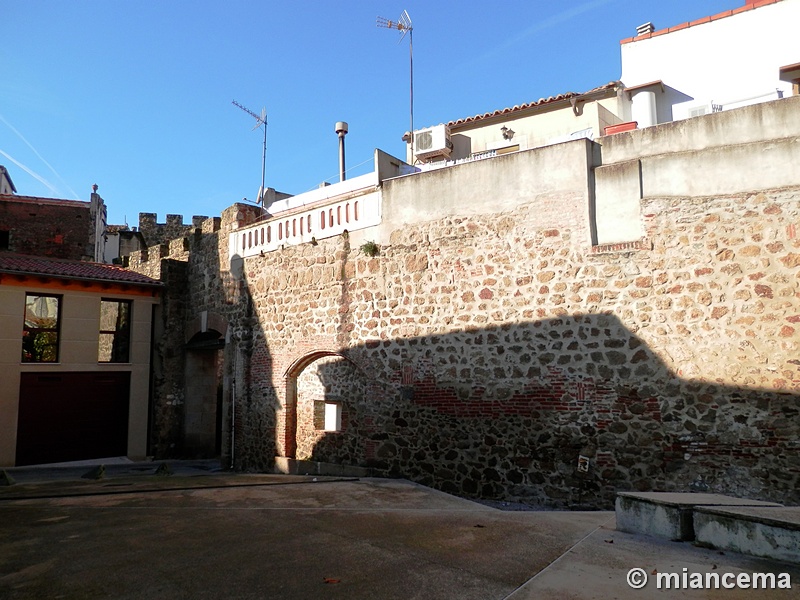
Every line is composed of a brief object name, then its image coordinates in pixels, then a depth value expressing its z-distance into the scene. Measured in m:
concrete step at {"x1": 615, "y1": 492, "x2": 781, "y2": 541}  4.59
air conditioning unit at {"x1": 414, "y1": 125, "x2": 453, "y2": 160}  15.17
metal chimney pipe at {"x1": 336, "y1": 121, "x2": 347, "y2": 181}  14.99
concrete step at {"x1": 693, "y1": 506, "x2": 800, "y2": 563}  3.97
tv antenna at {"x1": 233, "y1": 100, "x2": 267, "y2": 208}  14.27
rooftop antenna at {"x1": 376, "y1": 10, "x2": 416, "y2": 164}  12.94
